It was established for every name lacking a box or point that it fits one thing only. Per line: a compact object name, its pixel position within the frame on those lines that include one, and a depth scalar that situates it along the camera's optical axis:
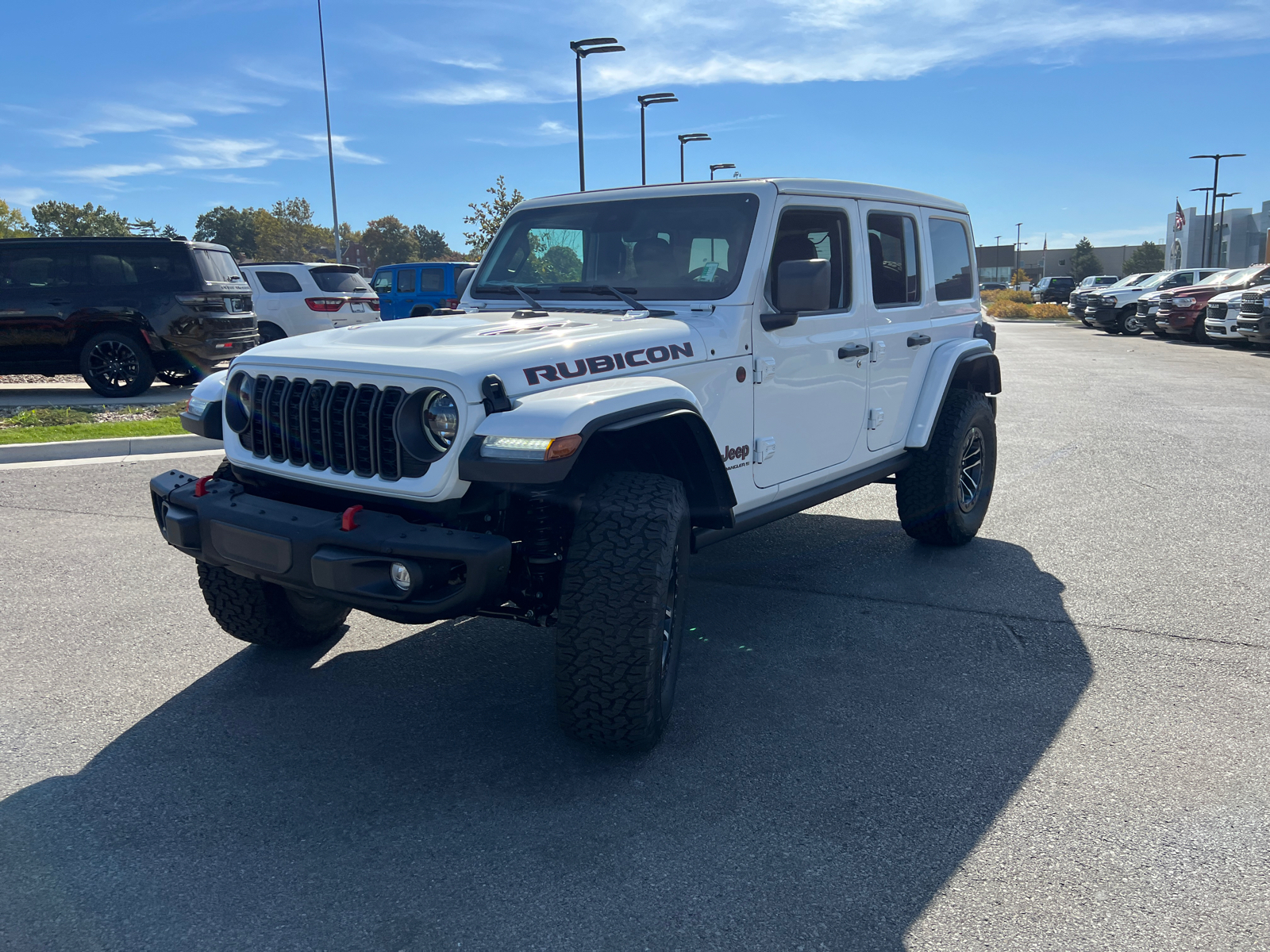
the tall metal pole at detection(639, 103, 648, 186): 29.34
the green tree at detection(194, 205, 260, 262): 94.50
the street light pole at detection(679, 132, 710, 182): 31.60
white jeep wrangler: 3.01
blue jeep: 18.88
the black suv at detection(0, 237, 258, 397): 11.70
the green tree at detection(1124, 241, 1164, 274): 93.88
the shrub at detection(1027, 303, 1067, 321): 40.34
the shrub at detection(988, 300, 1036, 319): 43.03
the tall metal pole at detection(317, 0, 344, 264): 38.59
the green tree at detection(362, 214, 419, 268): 102.88
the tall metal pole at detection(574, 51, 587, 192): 25.50
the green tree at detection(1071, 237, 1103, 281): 101.56
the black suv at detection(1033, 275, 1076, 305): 52.06
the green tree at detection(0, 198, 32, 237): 56.20
